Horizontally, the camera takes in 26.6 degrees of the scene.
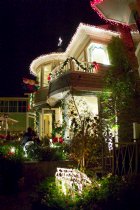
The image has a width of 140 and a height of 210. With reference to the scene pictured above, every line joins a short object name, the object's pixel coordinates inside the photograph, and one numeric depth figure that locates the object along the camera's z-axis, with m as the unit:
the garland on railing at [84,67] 15.34
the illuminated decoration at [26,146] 13.32
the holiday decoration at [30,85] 20.68
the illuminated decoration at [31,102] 21.98
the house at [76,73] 15.41
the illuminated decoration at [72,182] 6.78
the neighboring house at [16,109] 29.78
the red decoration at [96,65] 15.85
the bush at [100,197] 5.11
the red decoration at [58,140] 15.10
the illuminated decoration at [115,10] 6.93
